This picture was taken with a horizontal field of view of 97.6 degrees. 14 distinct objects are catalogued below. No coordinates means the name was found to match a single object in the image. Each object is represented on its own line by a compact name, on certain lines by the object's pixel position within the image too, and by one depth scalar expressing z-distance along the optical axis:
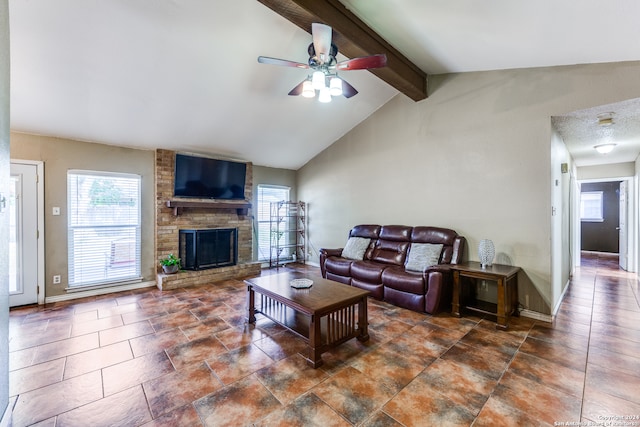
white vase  3.42
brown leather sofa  3.47
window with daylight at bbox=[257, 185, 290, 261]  6.35
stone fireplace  4.80
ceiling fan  2.54
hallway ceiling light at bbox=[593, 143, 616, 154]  4.18
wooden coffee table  2.39
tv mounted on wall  4.96
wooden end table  3.08
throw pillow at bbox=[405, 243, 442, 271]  3.85
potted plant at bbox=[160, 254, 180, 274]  4.68
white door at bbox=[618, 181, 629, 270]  6.02
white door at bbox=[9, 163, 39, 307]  3.69
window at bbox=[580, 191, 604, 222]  8.57
